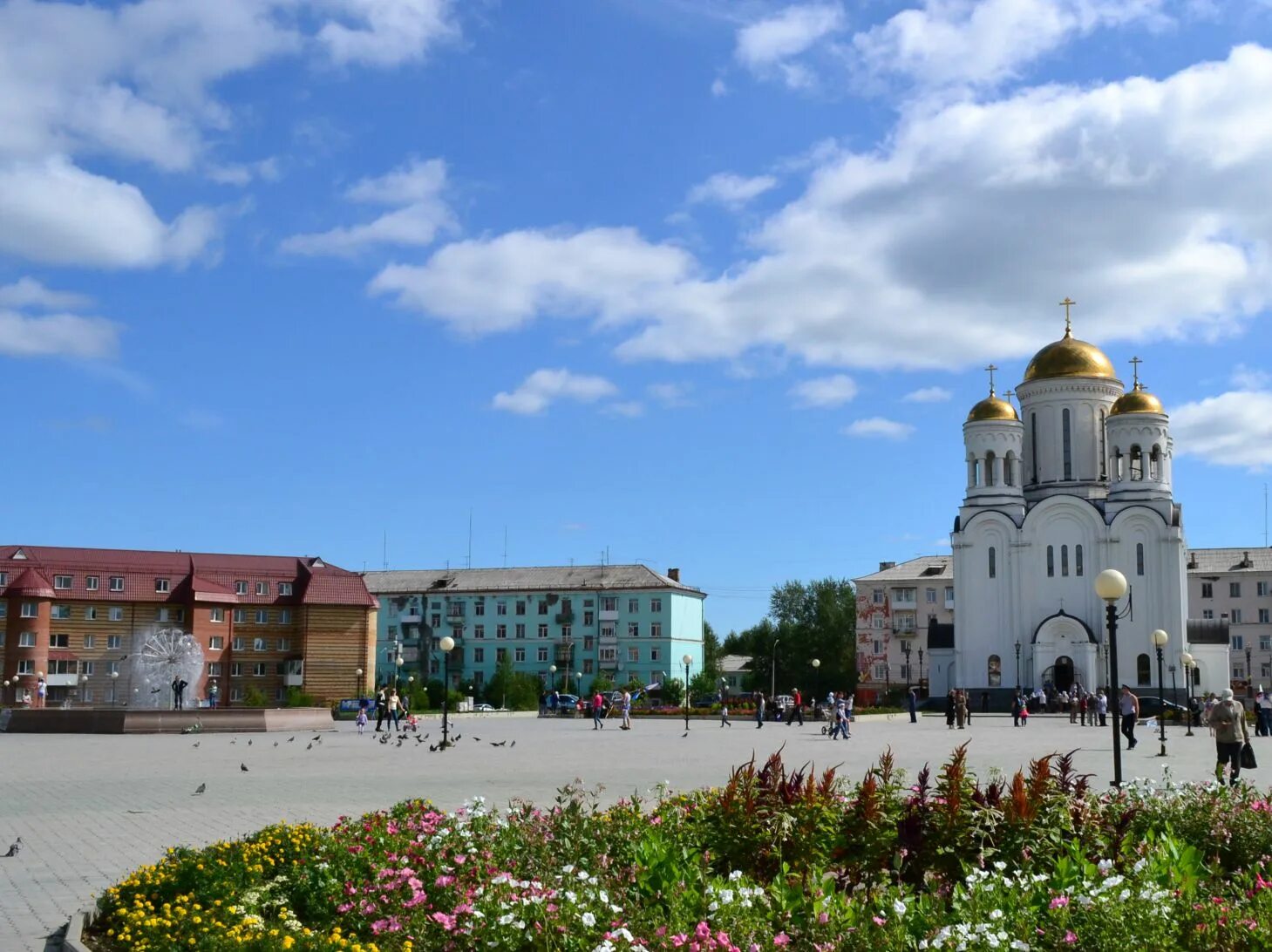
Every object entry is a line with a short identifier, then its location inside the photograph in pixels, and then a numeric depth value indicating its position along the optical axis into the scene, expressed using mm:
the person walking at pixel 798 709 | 46734
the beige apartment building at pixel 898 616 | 92875
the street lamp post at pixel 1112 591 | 17641
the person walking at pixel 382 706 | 41781
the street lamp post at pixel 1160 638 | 35906
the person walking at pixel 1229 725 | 18469
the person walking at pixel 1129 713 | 30031
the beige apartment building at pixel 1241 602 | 88500
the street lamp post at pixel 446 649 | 30292
